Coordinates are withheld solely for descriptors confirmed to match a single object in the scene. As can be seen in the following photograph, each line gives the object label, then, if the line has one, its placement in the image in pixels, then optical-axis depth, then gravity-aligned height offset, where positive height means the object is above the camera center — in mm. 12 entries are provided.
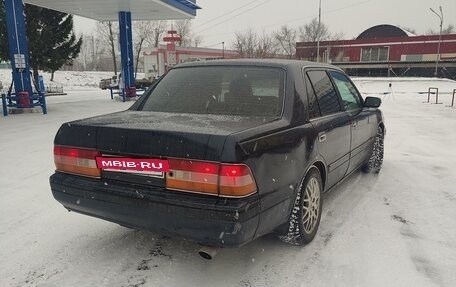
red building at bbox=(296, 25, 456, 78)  50750 +1915
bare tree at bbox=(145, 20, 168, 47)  55475 +5406
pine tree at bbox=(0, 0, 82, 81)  24109 +2014
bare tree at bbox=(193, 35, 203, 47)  82562 +5748
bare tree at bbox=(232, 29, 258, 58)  43275 +2935
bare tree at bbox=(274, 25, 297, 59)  71375 +5261
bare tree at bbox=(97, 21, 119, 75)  44969 +4417
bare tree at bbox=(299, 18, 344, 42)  80812 +7584
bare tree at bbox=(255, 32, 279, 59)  37091 +2530
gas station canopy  16547 +2838
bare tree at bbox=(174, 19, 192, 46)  67725 +6893
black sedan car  2441 -598
